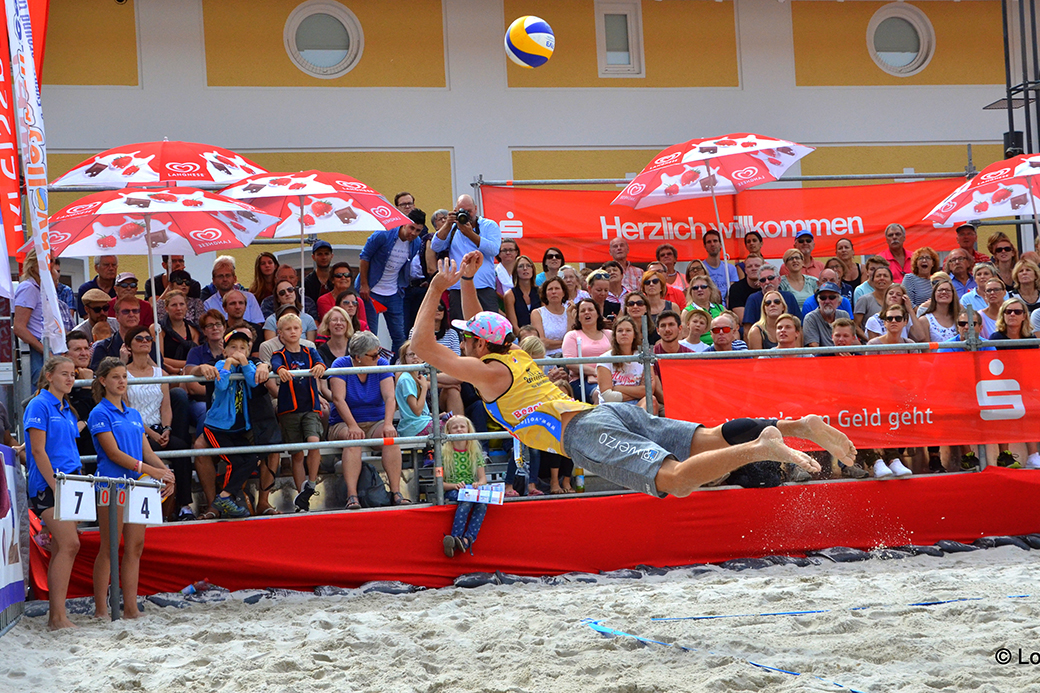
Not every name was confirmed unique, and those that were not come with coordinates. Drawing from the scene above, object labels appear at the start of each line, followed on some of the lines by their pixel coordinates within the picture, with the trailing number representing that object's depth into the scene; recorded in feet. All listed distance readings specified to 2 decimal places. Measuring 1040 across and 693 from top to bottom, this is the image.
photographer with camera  66.08
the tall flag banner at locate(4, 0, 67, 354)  46.32
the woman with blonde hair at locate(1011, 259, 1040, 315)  65.77
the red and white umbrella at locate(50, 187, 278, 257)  55.21
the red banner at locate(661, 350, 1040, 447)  54.80
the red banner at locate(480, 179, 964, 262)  82.48
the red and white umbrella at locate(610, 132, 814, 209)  73.72
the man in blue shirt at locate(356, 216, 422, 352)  70.28
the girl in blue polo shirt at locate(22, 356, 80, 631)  45.16
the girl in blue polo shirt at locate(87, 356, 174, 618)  46.62
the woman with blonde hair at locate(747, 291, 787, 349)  60.64
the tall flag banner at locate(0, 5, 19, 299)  45.03
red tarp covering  51.44
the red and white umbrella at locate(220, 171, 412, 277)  62.59
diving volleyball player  38.78
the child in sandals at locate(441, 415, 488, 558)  53.06
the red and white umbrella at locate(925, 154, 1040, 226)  71.41
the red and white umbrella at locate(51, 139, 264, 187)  63.77
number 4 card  45.65
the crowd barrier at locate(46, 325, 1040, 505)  50.70
